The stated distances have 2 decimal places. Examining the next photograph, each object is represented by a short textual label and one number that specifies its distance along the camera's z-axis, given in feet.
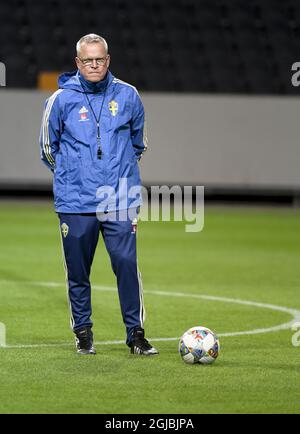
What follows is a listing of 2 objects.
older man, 50.80
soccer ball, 49.03
